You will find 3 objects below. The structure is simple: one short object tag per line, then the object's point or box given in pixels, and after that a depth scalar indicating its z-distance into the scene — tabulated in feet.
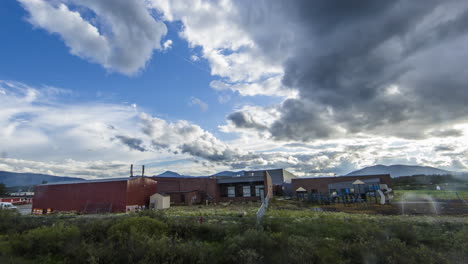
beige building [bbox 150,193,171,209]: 117.19
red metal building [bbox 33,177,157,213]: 106.63
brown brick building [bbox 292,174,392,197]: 169.37
